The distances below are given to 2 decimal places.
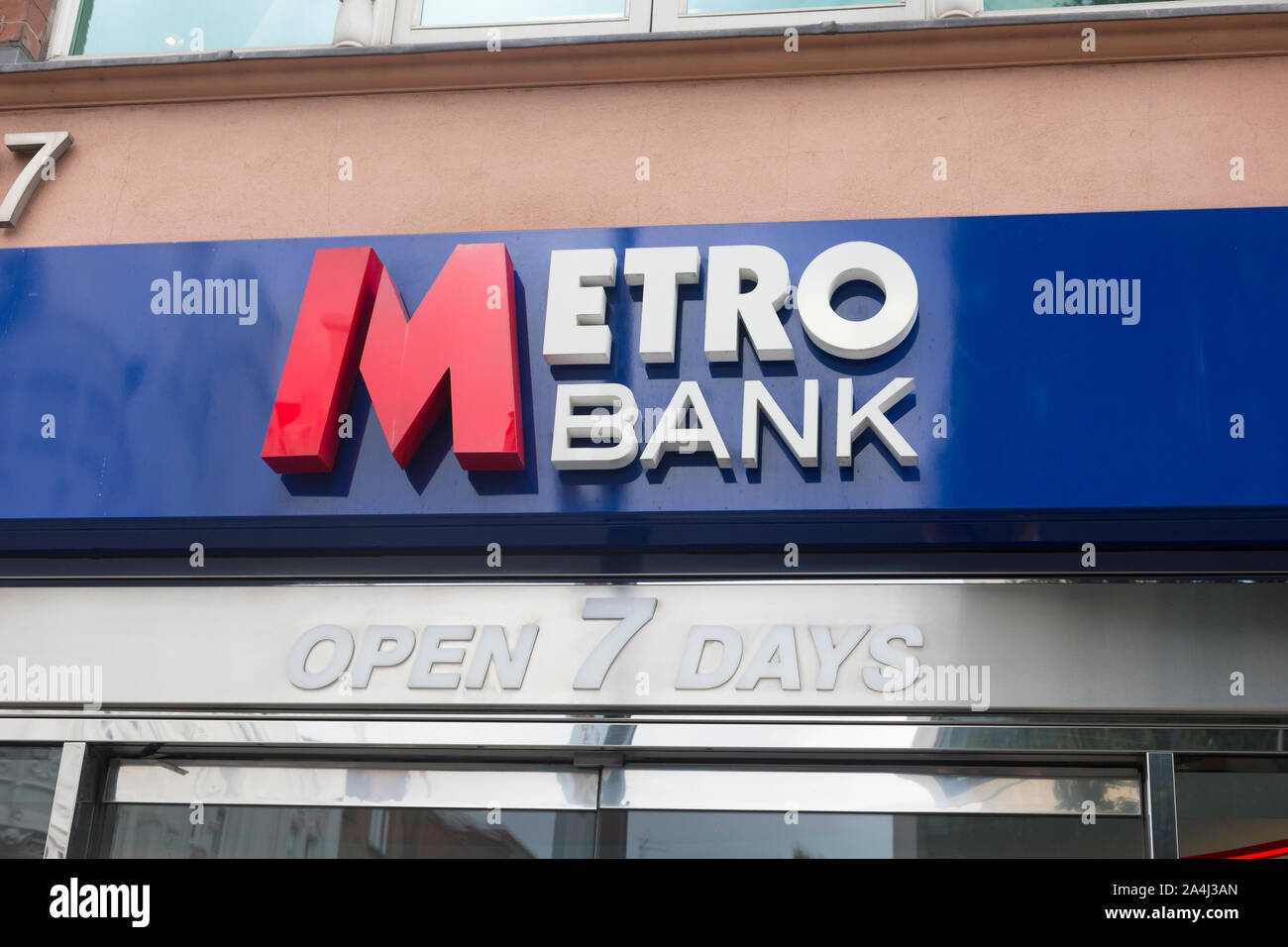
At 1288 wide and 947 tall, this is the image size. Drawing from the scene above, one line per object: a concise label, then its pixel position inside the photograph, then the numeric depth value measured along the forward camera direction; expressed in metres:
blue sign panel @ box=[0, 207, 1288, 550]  3.61
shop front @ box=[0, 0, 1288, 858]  3.69
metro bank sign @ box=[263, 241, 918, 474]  3.81
